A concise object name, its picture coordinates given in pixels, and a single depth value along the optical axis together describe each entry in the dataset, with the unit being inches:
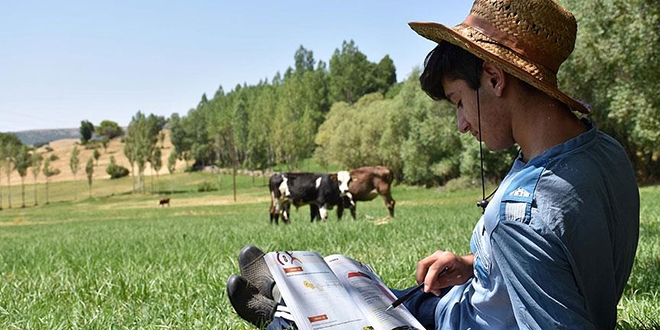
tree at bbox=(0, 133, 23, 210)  4360.2
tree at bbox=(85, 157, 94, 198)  3971.7
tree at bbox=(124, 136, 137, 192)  4207.7
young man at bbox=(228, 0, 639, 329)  73.9
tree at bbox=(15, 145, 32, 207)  4256.9
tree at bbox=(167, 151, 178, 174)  4519.2
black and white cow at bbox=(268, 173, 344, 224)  675.4
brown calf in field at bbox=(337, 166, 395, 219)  739.4
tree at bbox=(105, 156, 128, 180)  4714.6
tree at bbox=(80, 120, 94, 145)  6746.1
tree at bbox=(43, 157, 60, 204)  4362.7
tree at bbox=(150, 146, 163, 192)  4178.2
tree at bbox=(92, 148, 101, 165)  5106.3
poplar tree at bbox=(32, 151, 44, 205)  4311.0
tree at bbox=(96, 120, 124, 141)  7042.3
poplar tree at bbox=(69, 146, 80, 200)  4392.2
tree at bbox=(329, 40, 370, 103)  4394.7
